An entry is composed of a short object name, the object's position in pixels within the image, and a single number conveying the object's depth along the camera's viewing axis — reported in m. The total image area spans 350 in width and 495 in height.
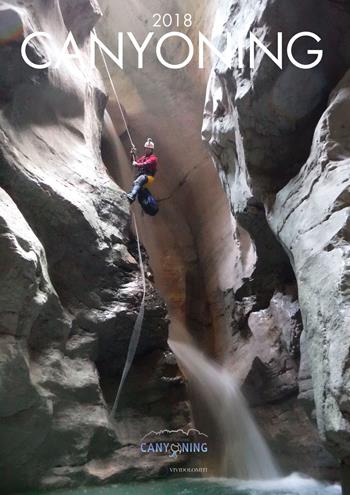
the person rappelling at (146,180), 8.95
